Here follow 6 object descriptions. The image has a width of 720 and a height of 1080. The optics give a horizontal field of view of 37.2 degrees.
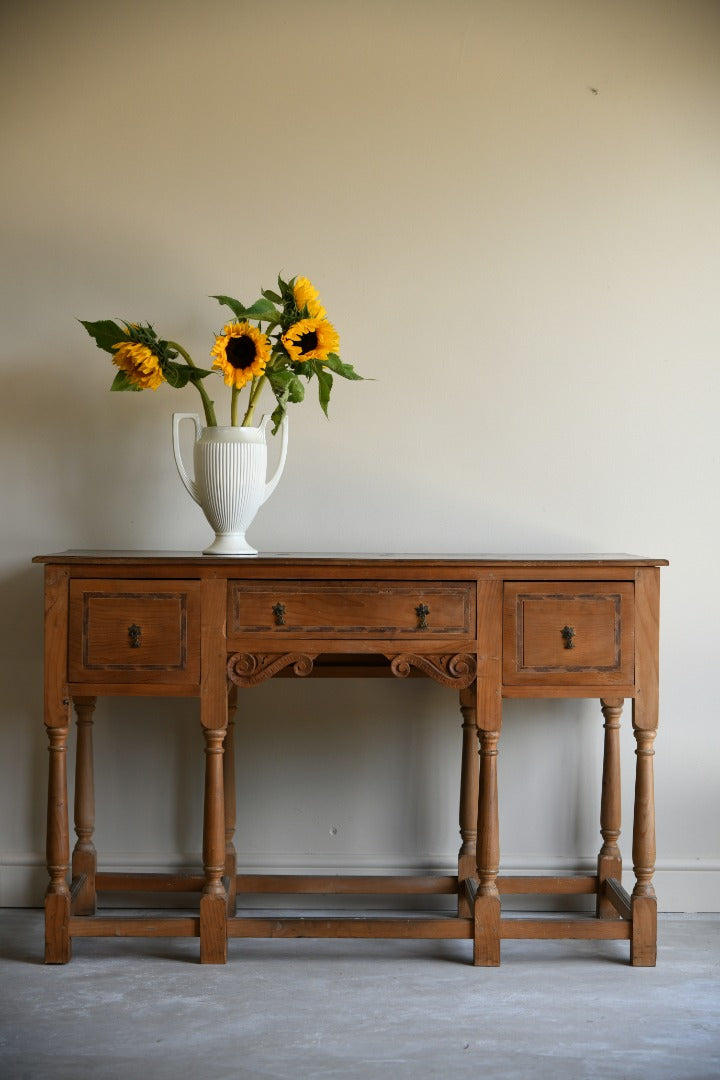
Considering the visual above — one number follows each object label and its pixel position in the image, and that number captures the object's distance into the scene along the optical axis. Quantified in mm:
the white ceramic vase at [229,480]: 2449
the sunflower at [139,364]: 2434
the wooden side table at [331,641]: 2322
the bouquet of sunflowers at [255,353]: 2379
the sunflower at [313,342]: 2398
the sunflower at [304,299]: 2432
